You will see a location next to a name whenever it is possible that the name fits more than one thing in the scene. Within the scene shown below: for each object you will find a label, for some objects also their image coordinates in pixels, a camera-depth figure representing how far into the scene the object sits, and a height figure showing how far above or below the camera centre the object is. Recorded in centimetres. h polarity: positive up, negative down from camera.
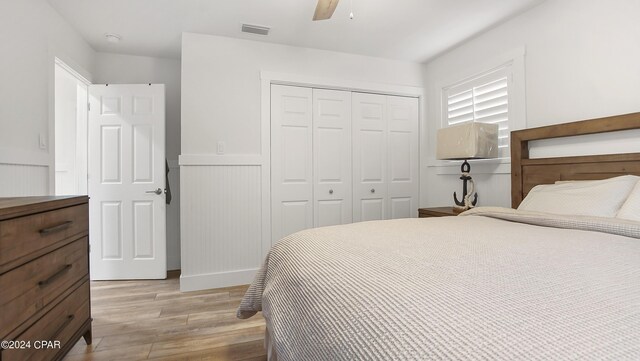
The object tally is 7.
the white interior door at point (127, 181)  294 +1
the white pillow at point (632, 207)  142 -14
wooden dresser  111 -42
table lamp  244 +30
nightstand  256 -28
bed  50 -25
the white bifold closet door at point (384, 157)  331 +28
